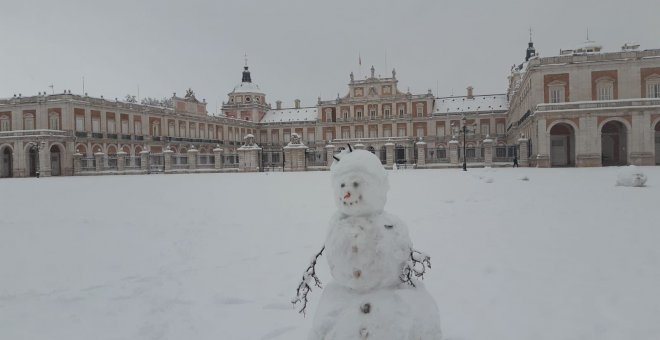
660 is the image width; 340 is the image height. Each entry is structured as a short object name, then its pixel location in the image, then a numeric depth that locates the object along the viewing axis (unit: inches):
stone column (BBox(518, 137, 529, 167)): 1518.2
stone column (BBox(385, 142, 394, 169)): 1760.6
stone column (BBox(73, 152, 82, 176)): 1685.5
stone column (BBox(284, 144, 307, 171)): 1632.6
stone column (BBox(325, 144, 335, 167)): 1595.2
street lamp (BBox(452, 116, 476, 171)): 2351.9
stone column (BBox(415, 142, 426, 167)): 1711.4
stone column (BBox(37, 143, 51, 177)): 1587.1
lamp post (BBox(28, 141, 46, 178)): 1617.1
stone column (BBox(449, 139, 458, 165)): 1628.9
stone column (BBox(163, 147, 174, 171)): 1652.3
